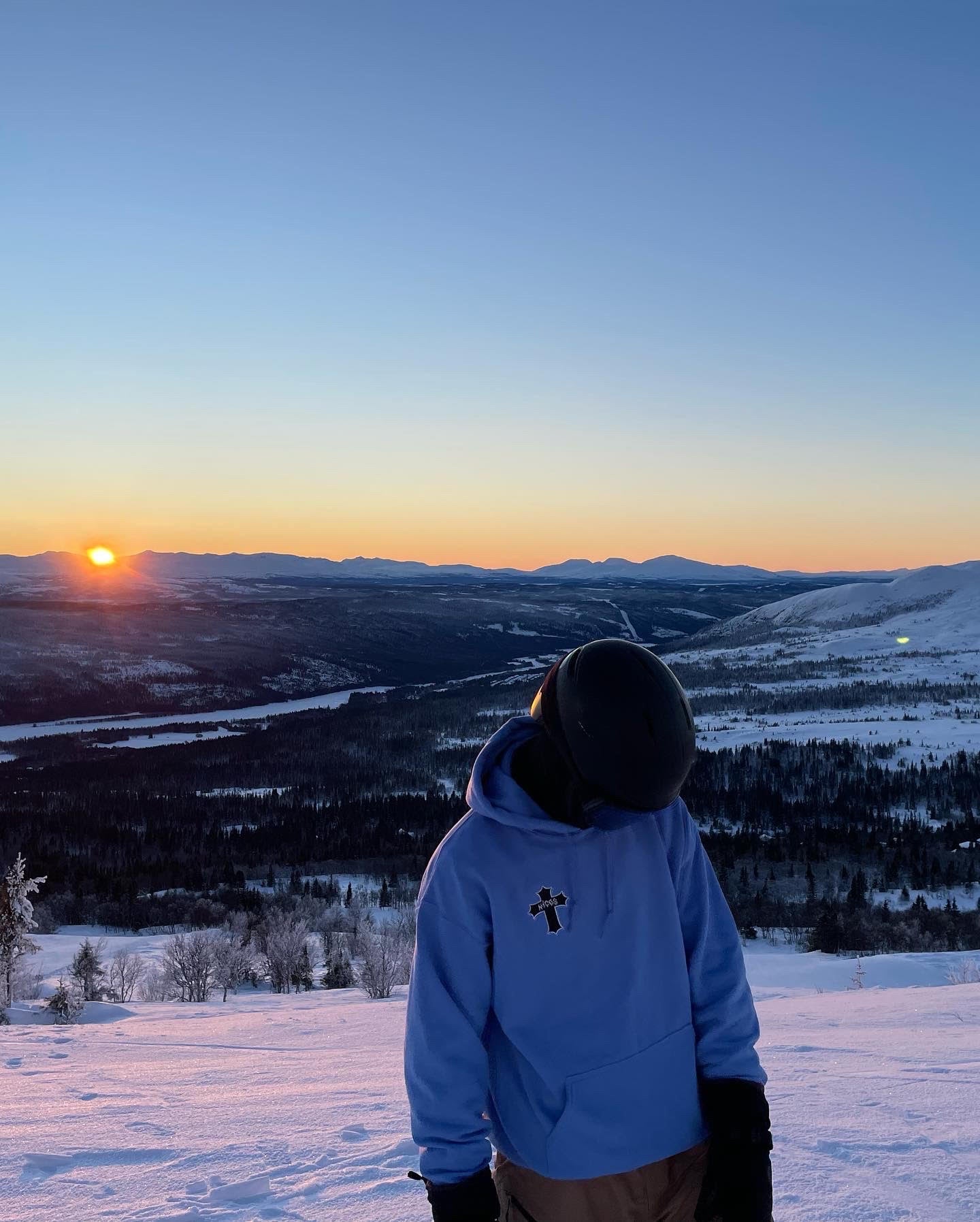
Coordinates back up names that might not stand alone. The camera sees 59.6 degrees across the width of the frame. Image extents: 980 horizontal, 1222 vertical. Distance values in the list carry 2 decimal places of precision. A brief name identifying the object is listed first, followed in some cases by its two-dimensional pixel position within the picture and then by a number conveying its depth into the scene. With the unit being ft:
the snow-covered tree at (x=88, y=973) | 58.59
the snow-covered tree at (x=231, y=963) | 65.36
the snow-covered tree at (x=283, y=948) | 66.90
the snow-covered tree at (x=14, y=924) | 60.64
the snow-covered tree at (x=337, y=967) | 66.59
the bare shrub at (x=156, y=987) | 62.69
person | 6.75
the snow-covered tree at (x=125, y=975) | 64.75
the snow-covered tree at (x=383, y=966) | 53.98
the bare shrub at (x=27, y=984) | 59.82
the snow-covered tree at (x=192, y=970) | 61.62
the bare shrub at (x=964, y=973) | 39.58
